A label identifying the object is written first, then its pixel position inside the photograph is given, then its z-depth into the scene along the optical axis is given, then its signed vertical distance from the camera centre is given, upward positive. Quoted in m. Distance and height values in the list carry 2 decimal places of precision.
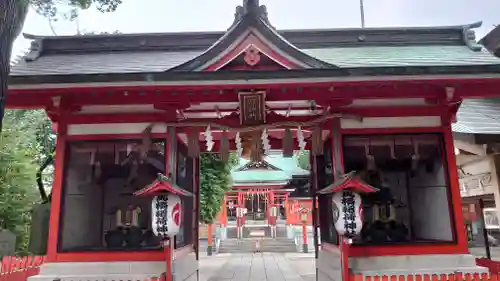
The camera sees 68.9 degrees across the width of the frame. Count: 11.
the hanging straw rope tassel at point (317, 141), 6.47 +1.13
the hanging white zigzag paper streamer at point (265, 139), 6.40 +1.17
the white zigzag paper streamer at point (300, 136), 6.39 +1.21
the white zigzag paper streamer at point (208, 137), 6.38 +1.22
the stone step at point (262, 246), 21.42 -2.31
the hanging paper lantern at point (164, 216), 5.59 -0.11
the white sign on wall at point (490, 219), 14.51 -0.69
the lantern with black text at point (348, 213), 5.53 -0.13
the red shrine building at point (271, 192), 25.27 +1.06
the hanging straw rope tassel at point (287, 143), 6.56 +1.12
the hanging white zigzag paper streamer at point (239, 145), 6.51 +1.11
